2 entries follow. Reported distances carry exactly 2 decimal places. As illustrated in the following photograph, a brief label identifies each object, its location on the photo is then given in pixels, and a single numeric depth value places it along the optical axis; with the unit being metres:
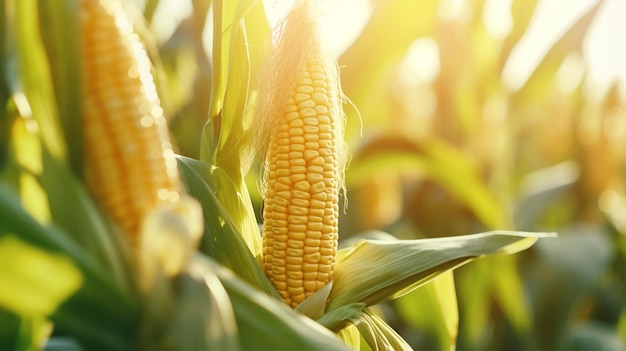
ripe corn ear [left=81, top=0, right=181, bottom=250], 0.71
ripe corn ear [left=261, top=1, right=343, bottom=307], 0.89
